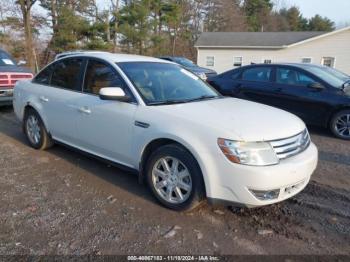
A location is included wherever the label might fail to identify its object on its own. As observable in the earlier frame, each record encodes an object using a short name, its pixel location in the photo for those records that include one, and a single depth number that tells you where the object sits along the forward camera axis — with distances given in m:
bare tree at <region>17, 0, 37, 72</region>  22.77
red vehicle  8.02
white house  24.81
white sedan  2.91
